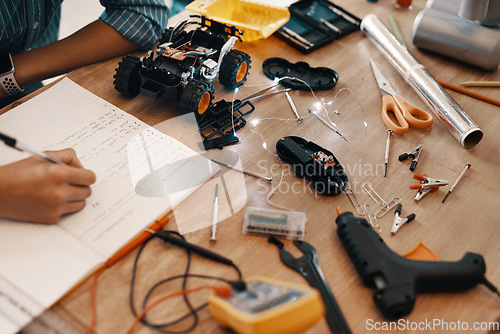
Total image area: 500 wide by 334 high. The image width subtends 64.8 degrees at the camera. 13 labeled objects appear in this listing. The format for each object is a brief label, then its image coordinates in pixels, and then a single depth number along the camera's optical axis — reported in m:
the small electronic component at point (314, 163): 0.77
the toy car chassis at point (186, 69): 0.85
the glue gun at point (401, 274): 0.60
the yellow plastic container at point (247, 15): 1.06
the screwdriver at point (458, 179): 0.78
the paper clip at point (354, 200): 0.75
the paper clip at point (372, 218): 0.73
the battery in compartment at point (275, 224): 0.70
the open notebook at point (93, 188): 0.61
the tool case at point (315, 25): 1.11
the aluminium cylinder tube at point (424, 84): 0.88
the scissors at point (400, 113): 0.90
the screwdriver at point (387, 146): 0.83
